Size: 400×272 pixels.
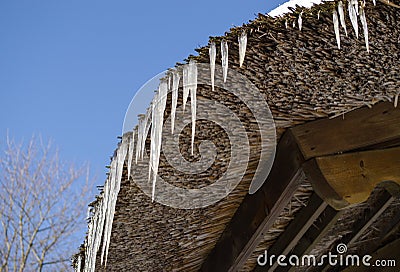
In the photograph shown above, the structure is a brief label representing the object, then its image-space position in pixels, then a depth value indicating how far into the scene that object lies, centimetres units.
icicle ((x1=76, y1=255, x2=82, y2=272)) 270
